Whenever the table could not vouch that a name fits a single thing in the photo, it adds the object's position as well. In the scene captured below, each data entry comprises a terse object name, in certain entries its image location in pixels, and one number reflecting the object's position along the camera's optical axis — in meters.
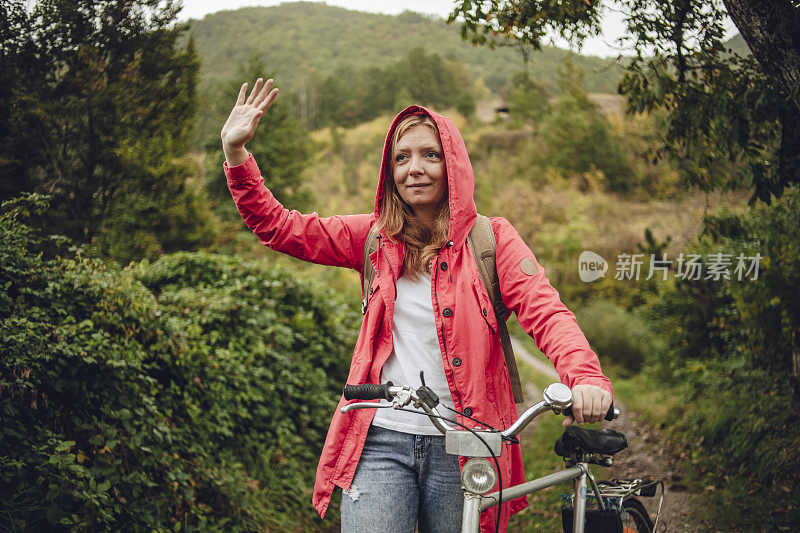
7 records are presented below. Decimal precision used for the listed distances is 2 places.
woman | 1.95
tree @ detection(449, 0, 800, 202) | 3.90
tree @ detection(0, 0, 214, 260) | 4.25
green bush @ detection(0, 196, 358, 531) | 2.69
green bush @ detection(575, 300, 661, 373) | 12.16
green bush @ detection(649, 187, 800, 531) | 4.59
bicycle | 1.66
